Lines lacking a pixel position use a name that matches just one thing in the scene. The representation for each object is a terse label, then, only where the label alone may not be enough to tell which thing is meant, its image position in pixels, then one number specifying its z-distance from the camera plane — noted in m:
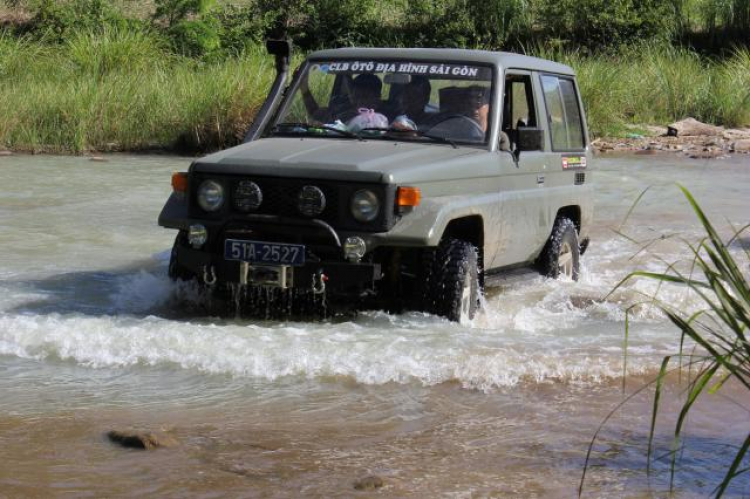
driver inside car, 7.49
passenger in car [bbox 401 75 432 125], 7.56
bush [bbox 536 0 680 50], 29.20
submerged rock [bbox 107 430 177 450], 4.89
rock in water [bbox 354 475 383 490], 4.48
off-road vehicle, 6.62
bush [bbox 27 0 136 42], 29.23
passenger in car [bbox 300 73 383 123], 7.67
